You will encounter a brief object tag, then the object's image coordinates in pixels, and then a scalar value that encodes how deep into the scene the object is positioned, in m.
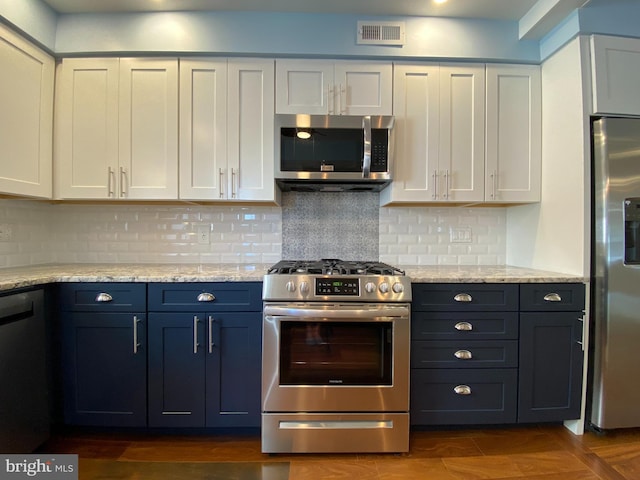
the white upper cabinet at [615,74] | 1.81
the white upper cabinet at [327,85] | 2.05
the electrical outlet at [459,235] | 2.48
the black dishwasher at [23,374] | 1.45
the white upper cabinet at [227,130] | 2.05
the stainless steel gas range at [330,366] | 1.67
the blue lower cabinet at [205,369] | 1.73
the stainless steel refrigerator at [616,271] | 1.75
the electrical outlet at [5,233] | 2.01
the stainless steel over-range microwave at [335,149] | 2.00
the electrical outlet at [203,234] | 2.41
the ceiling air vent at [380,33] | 2.02
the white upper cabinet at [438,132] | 2.09
